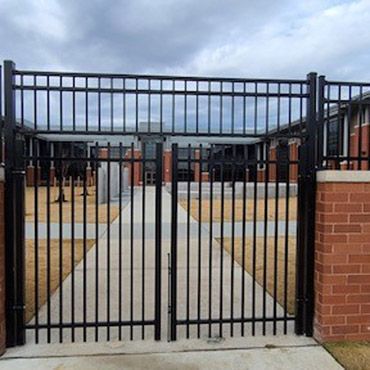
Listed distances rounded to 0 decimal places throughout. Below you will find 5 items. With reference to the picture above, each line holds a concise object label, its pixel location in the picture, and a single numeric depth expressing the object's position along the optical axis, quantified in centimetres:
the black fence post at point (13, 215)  363
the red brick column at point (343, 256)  376
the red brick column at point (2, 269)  354
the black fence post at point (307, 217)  395
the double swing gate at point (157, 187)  369
